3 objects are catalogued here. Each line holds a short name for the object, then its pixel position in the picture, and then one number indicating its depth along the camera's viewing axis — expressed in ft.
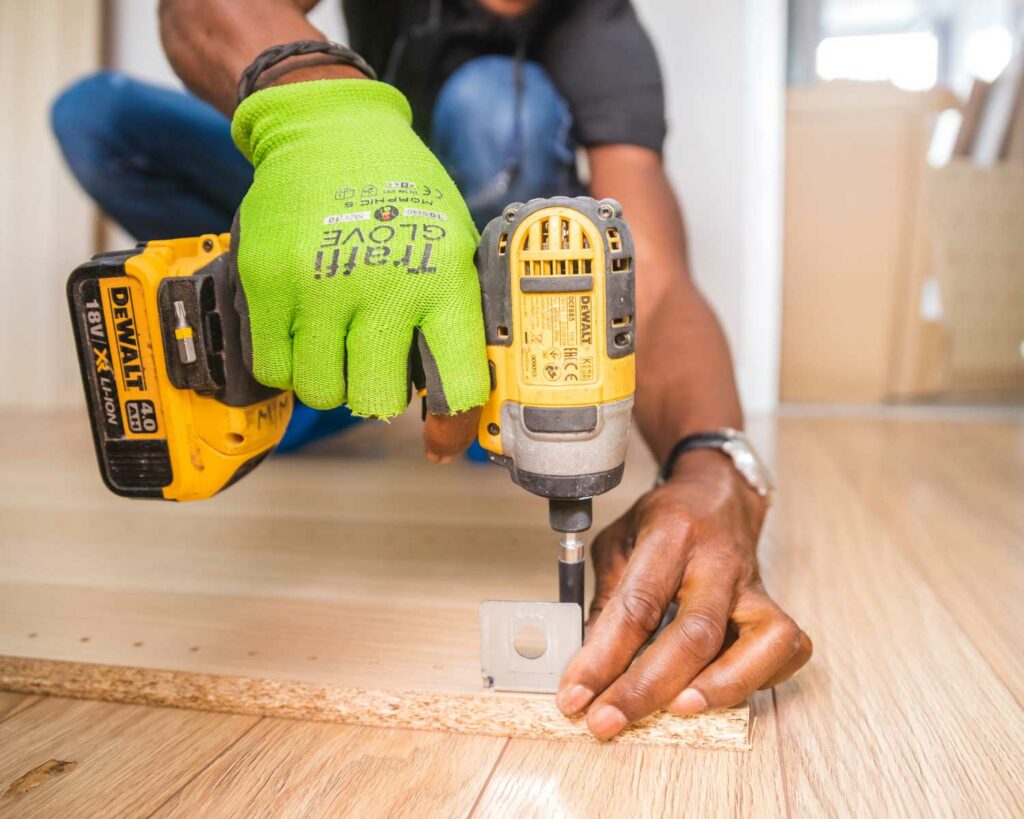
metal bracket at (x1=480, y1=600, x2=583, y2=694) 2.69
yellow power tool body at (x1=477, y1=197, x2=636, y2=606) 2.38
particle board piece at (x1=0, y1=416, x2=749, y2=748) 2.74
